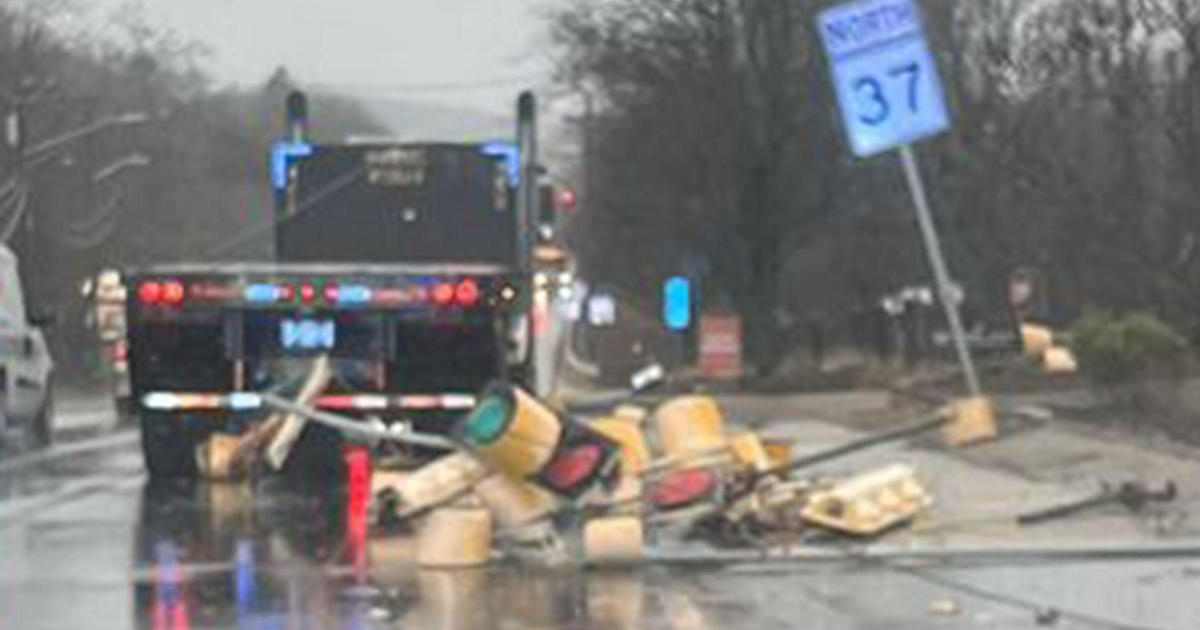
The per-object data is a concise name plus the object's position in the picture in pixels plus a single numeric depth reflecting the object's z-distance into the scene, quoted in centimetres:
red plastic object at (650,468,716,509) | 1438
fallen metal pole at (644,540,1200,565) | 1372
